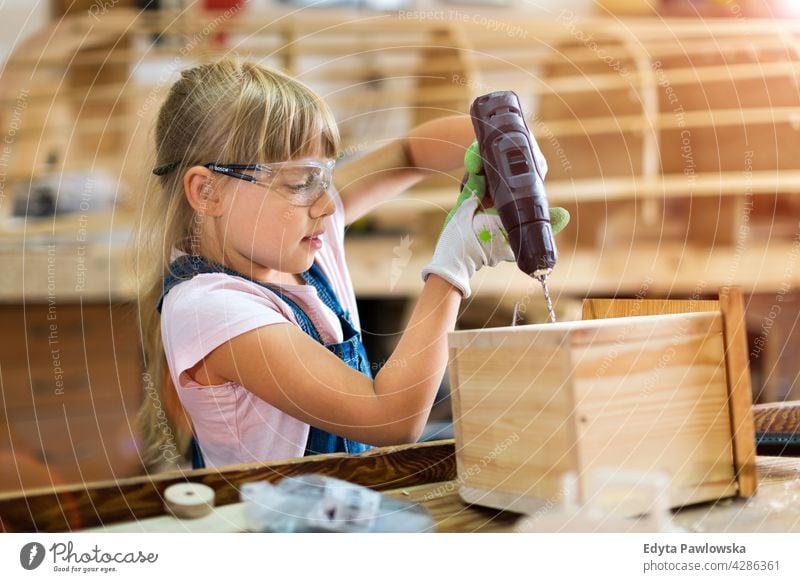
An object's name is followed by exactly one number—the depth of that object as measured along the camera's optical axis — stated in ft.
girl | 2.15
